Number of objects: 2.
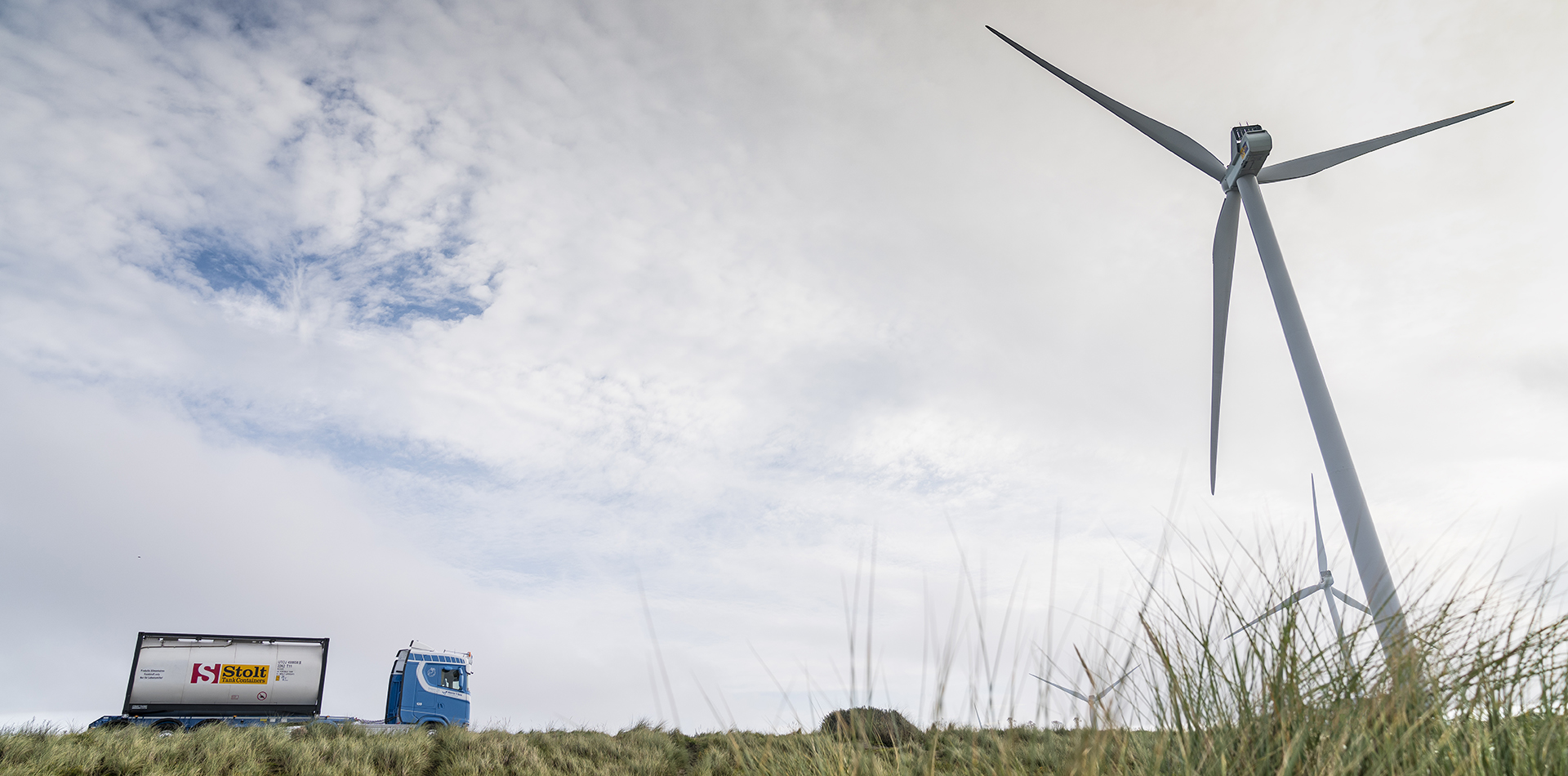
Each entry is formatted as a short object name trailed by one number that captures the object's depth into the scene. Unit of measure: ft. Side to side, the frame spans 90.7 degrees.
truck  86.79
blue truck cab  93.91
